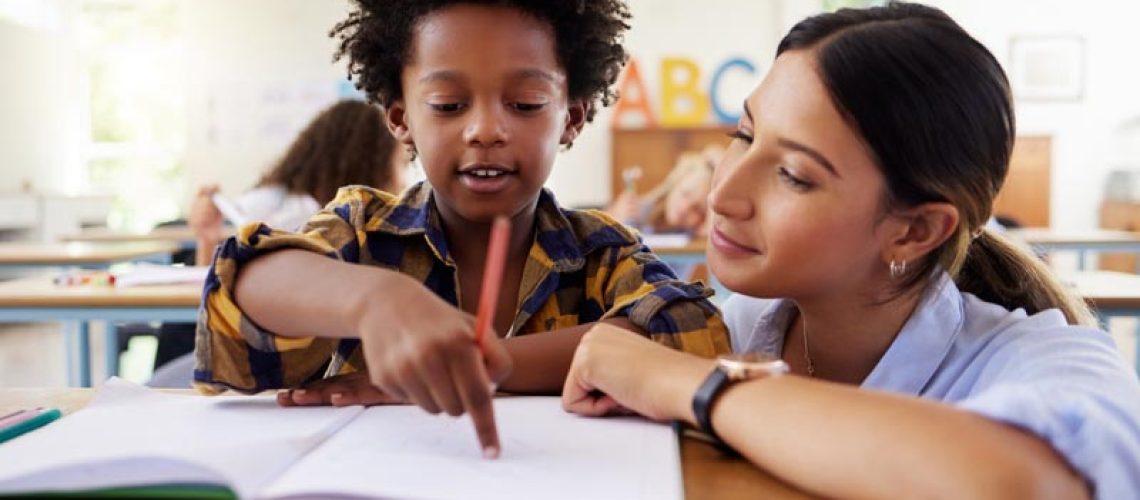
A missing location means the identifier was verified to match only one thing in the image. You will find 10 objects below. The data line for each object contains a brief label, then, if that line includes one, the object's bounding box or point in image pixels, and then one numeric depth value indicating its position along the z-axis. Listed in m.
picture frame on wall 7.07
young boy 0.81
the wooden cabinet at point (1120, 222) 6.52
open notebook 0.54
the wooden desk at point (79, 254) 3.11
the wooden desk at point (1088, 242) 3.86
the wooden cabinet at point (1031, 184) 6.97
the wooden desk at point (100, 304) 2.05
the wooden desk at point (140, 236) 4.25
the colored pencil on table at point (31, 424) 0.71
